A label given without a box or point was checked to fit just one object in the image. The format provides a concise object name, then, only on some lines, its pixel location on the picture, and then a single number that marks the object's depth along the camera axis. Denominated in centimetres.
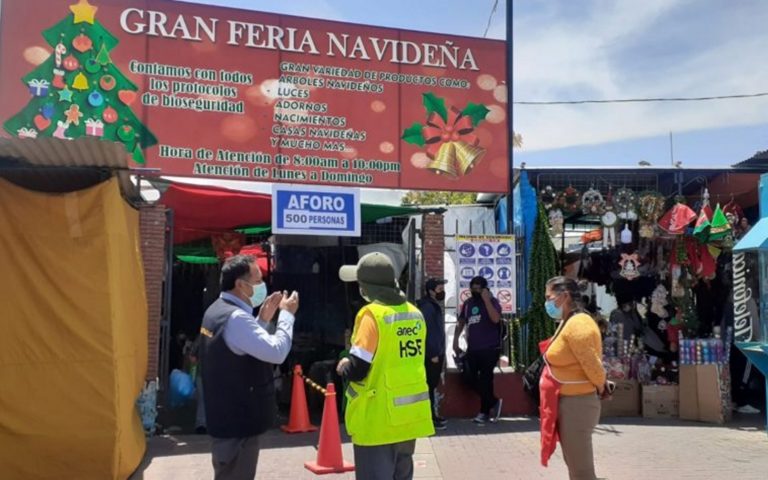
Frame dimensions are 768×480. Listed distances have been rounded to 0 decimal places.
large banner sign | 1016
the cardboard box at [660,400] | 1040
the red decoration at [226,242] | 1142
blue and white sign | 955
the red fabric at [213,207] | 961
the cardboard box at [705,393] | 1006
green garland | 1056
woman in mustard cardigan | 514
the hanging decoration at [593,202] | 1091
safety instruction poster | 1068
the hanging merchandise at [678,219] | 1048
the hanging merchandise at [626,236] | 1084
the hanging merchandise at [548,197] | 1106
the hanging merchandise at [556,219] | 1109
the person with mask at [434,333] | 899
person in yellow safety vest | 422
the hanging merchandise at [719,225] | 1032
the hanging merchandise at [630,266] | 1114
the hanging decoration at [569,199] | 1101
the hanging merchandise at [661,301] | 1123
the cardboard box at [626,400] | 1049
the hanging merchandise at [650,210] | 1070
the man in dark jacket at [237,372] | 427
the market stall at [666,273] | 1023
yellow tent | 606
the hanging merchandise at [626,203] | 1081
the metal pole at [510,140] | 1166
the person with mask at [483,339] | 984
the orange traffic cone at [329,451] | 732
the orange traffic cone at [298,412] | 930
